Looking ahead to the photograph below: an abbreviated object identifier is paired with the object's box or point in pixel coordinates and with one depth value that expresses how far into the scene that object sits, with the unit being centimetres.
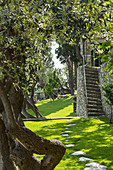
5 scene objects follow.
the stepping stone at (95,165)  614
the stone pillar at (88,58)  2302
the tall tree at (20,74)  454
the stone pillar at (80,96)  1825
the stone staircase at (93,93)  1743
